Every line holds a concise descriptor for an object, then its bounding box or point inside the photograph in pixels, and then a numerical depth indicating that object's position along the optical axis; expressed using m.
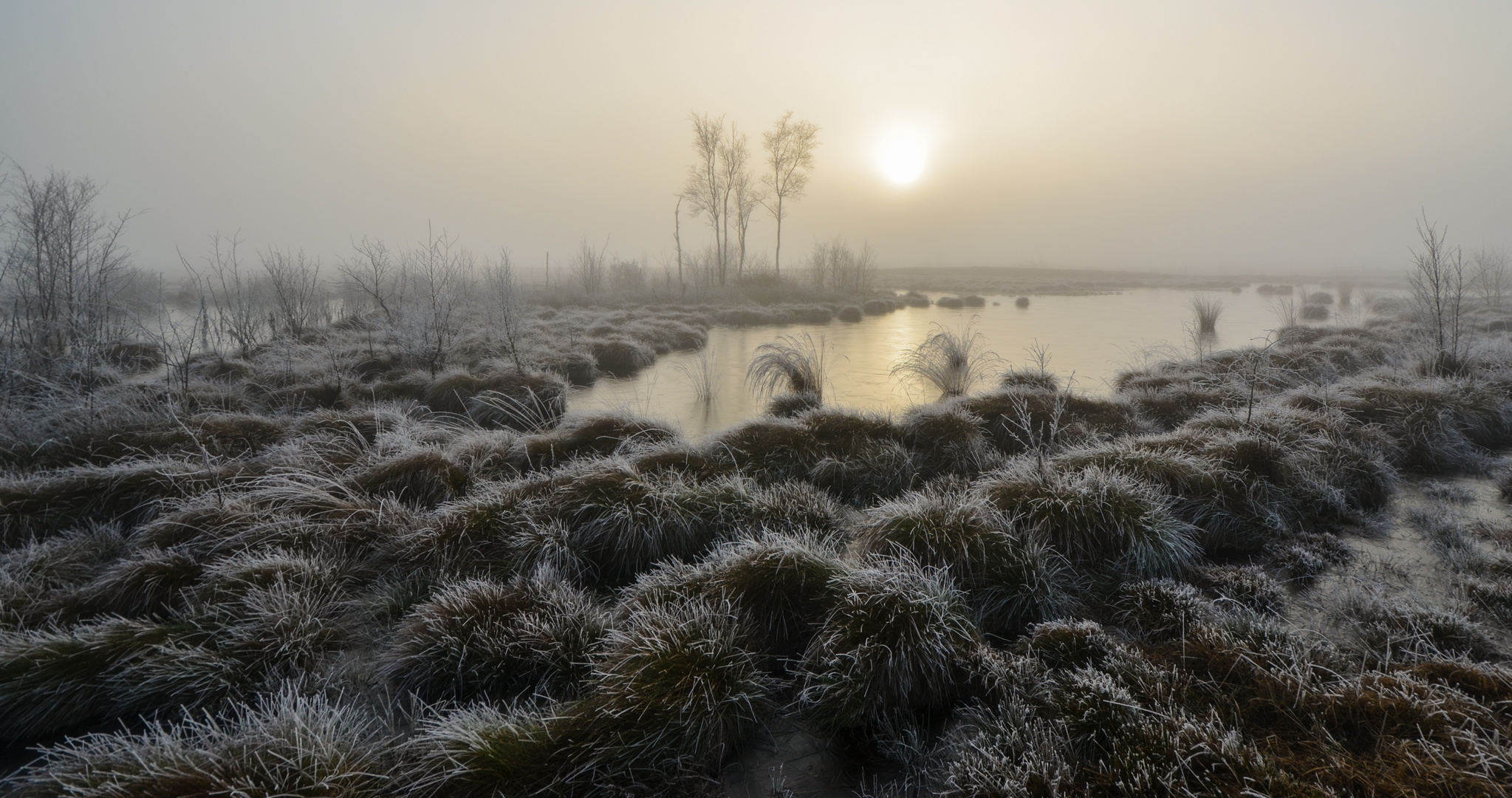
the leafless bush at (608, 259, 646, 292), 31.15
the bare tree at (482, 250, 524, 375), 10.44
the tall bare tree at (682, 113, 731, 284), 30.53
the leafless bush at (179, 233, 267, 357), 10.77
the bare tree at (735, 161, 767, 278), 32.12
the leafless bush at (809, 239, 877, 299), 29.53
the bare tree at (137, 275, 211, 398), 6.78
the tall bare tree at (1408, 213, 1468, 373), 7.51
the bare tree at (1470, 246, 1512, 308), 17.08
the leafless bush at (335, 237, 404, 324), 9.95
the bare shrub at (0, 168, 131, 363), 7.88
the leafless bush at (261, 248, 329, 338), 12.73
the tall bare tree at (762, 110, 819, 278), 30.50
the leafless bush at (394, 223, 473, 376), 9.90
